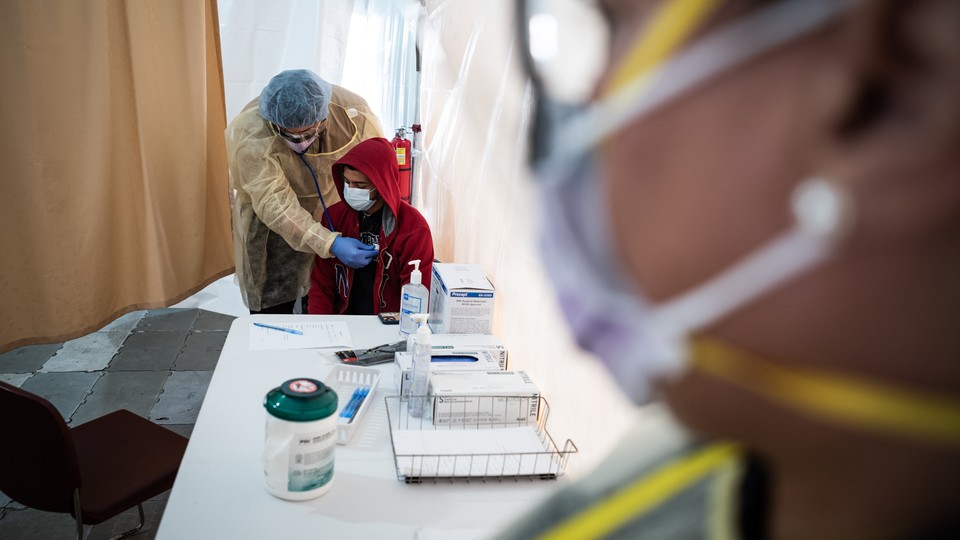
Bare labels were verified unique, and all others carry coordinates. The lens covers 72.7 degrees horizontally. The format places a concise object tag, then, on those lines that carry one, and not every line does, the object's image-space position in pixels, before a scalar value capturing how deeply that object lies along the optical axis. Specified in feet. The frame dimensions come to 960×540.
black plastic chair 4.77
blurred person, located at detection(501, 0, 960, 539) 0.89
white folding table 3.65
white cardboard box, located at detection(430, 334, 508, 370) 5.56
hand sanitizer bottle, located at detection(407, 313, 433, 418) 4.84
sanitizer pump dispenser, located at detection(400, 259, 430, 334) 6.21
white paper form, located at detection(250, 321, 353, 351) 6.11
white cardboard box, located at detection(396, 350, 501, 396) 5.08
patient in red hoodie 7.84
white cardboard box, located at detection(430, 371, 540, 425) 4.72
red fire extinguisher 11.50
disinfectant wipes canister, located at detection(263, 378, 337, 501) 3.64
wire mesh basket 4.18
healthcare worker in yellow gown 8.93
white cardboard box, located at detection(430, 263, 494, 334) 5.99
